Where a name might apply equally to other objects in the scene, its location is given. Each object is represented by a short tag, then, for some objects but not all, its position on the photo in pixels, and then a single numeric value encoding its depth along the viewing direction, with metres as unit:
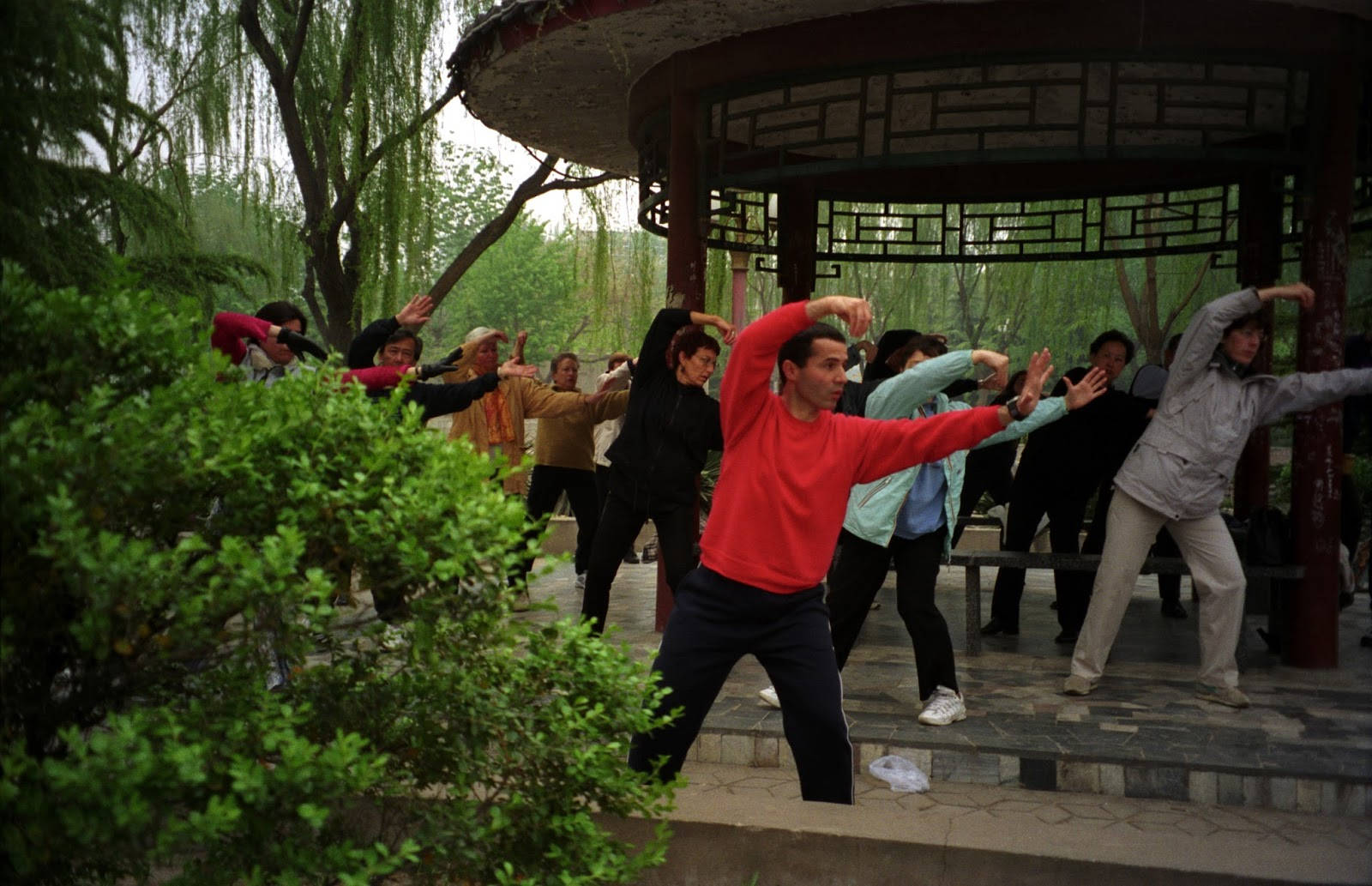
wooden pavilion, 6.81
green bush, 2.38
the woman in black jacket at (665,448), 6.41
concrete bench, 7.31
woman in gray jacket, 6.23
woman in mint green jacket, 5.88
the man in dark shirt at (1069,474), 8.03
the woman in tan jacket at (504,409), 8.23
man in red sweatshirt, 4.11
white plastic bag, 5.27
